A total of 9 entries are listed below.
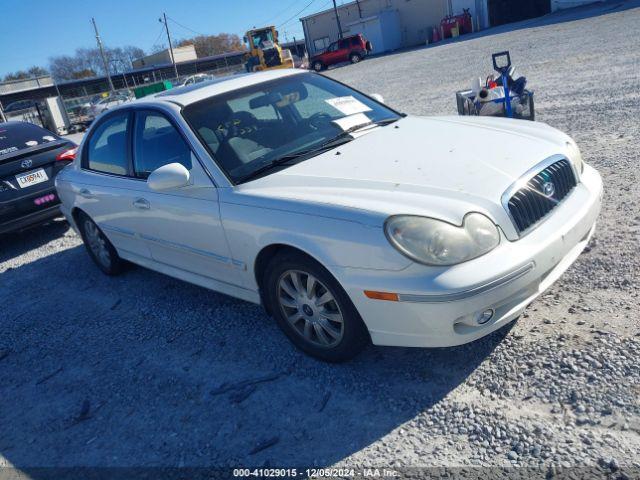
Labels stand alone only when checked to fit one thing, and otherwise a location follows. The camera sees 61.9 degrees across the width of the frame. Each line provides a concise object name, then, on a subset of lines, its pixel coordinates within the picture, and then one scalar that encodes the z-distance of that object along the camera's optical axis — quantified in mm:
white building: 42594
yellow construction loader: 37594
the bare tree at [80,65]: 88688
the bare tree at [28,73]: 86275
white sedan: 2566
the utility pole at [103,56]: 54703
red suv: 39781
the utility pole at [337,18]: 52344
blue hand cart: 6352
